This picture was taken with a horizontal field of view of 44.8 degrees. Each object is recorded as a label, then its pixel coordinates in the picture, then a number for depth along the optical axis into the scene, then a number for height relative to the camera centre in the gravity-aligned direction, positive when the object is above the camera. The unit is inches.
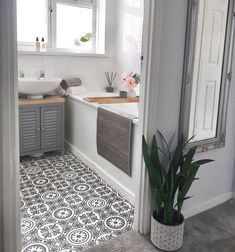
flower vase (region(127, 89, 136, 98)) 138.2 -11.9
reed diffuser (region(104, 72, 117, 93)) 156.9 -5.6
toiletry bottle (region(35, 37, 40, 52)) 133.1 +8.9
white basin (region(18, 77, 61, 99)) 116.6 -8.6
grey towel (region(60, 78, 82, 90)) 136.9 -7.9
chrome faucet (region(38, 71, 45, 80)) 132.6 -4.5
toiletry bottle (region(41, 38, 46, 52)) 134.4 +8.9
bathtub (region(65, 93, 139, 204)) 94.5 -30.6
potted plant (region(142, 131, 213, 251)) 68.1 -27.7
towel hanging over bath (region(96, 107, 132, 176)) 91.8 -24.0
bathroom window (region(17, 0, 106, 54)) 135.0 +20.6
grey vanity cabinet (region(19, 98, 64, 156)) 120.3 -27.0
